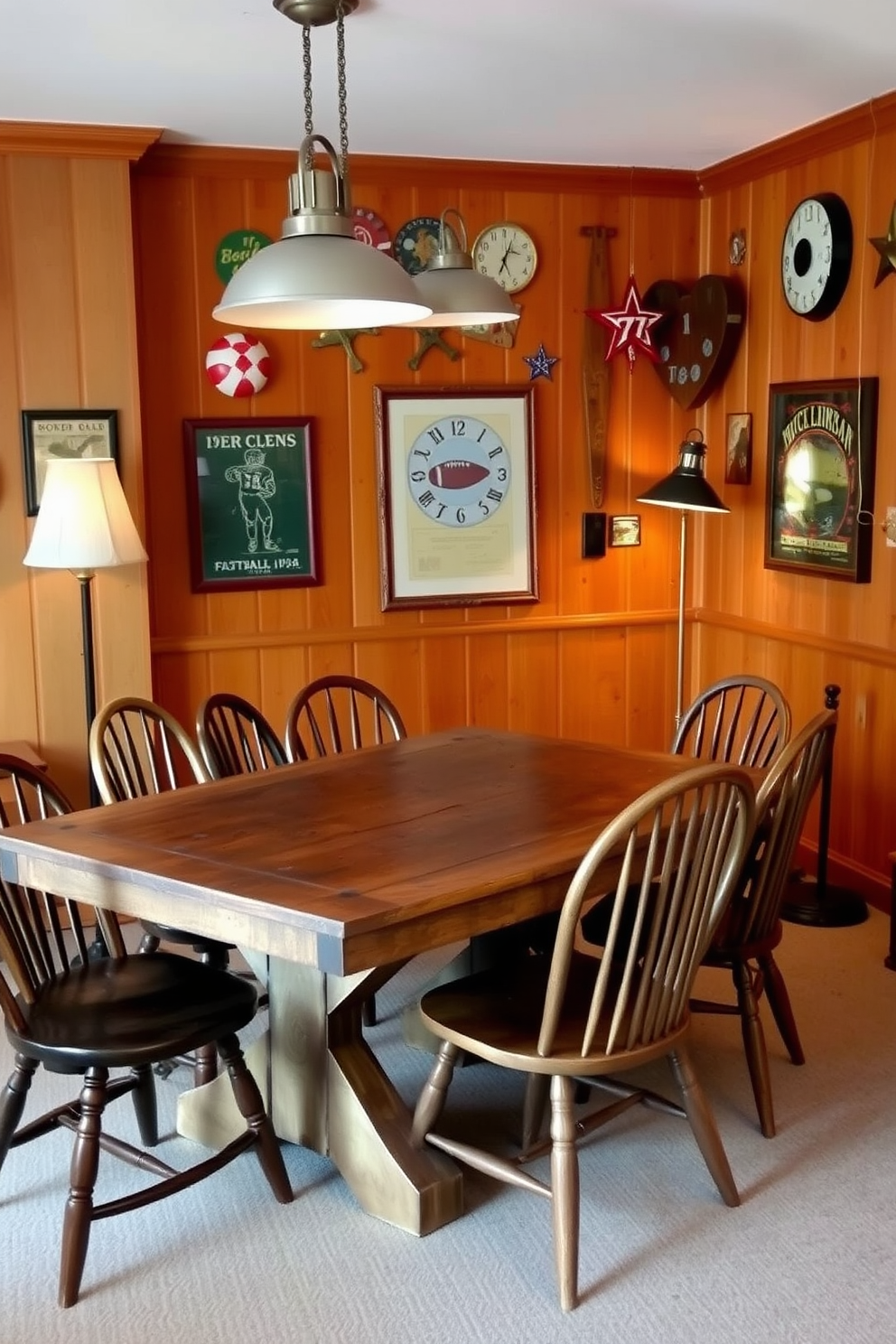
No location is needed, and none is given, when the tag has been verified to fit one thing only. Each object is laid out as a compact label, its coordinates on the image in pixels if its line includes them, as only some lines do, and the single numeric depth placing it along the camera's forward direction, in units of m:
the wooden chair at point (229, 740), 3.43
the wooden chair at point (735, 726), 3.41
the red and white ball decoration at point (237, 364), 4.42
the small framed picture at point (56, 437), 4.10
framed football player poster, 4.48
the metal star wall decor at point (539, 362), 4.79
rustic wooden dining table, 2.26
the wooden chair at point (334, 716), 3.60
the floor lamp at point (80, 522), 3.76
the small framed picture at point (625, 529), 4.98
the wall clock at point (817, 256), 4.11
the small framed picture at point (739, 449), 4.69
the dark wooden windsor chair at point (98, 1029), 2.35
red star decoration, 4.77
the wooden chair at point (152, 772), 3.07
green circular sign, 4.40
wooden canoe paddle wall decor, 4.79
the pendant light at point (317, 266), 2.38
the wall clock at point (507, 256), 4.67
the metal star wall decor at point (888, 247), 3.80
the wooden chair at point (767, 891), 2.79
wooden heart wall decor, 4.64
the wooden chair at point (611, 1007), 2.31
